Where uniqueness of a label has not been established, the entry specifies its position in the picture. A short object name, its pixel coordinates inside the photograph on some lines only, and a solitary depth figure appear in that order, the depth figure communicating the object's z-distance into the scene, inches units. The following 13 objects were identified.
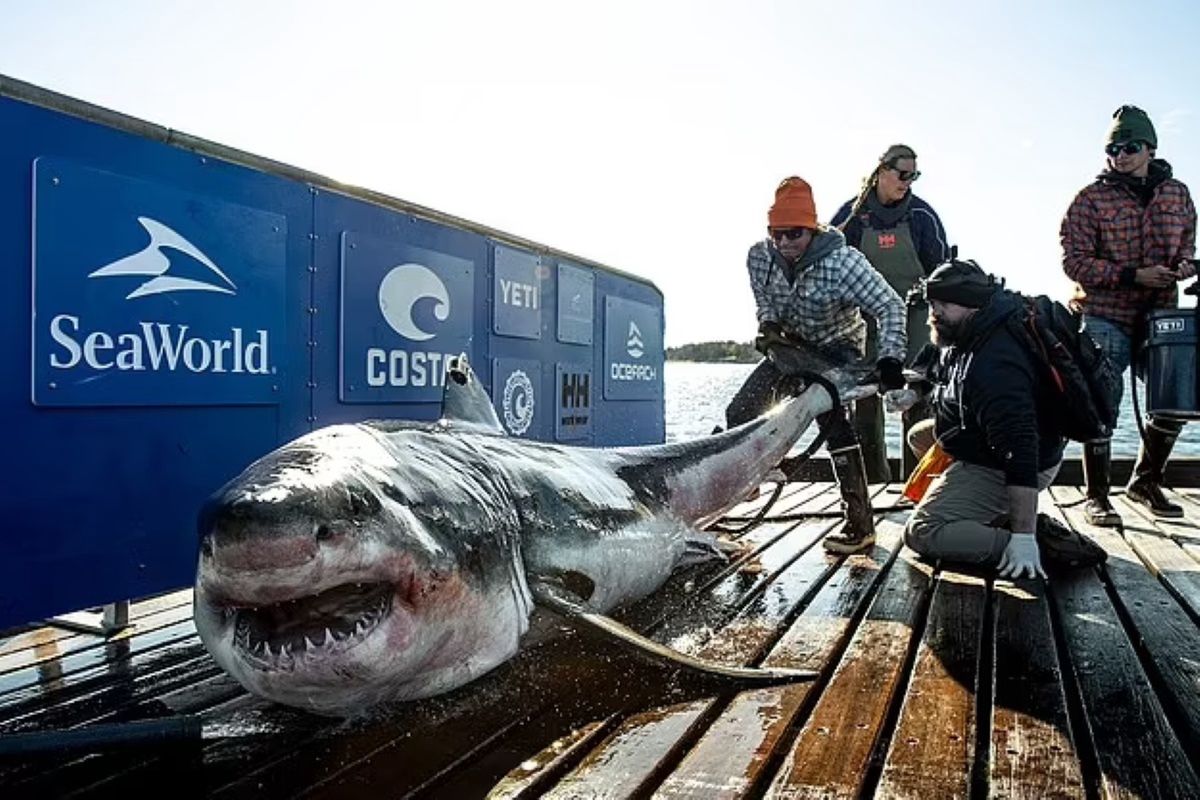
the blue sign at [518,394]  257.3
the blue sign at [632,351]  329.1
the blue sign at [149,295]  138.3
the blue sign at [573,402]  291.1
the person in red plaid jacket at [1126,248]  244.7
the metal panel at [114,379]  134.6
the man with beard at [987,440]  172.2
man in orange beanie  213.8
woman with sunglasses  294.2
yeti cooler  230.5
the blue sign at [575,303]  293.0
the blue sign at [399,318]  200.1
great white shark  82.4
